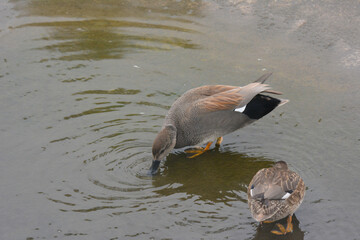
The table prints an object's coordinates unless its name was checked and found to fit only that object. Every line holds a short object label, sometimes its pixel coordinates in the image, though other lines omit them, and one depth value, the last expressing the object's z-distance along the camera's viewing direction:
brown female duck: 7.58
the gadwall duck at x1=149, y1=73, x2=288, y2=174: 9.95
